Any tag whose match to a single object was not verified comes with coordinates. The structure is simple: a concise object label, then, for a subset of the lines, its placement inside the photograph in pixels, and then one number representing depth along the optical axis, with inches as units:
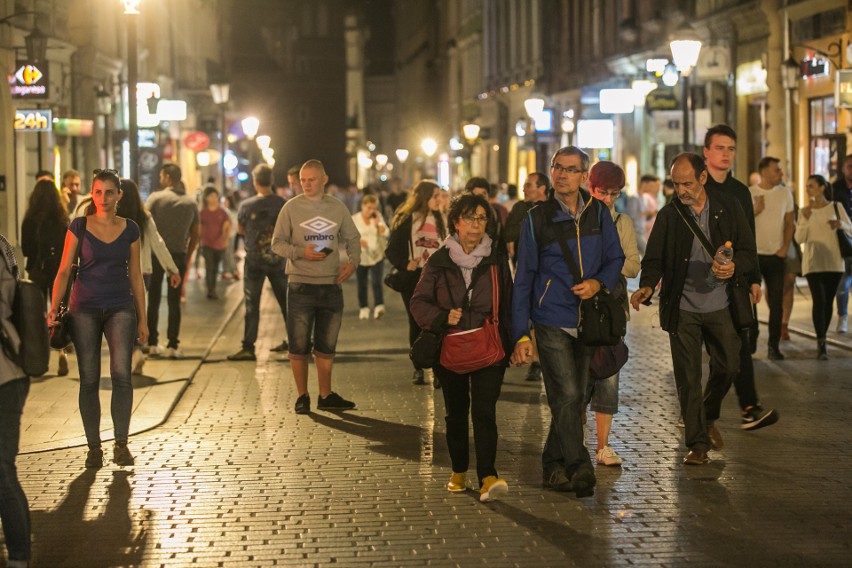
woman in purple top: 362.9
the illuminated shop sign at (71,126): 1212.5
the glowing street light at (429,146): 2499.4
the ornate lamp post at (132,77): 741.3
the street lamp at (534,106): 1606.8
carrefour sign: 1007.0
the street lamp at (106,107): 1404.4
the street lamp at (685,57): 893.2
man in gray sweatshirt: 459.2
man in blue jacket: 315.9
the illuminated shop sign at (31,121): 1003.9
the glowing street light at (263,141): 2198.6
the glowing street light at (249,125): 1770.4
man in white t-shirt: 558.9
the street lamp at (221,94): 1630.2
